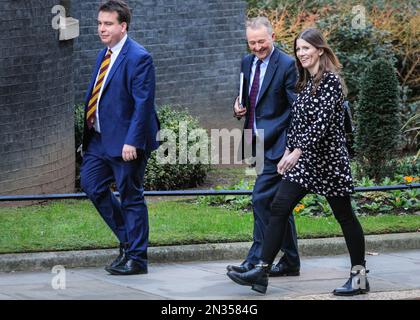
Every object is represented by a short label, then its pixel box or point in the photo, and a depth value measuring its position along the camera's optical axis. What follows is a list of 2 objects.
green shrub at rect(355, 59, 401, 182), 12.30
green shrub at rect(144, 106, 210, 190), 13.55
